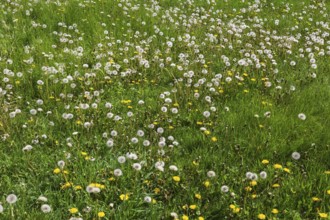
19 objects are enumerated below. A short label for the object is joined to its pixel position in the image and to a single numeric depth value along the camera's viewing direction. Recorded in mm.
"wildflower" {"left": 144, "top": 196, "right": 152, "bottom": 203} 3516
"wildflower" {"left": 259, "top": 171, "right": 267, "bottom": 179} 3770
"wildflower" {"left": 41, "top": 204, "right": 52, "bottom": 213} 3236
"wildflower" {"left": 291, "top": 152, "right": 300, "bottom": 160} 4098
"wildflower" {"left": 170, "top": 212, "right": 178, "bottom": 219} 3316
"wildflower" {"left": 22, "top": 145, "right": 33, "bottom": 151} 3910
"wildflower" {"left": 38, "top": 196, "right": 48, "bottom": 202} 3326
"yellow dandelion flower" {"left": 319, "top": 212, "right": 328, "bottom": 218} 3373
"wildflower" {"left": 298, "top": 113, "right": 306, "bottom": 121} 4812
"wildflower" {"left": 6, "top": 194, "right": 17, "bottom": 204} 3184
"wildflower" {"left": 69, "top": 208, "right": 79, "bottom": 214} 3230
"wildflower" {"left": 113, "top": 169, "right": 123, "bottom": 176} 3652
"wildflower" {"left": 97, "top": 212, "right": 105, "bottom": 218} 3188
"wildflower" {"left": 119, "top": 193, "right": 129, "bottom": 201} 3475
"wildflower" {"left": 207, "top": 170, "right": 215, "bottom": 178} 3781
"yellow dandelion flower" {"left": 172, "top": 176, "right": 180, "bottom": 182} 3748
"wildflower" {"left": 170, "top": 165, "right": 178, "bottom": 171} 3770
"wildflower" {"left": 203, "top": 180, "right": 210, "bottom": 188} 3710
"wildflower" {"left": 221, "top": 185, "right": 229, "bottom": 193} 3670
